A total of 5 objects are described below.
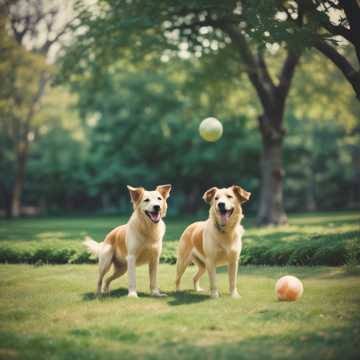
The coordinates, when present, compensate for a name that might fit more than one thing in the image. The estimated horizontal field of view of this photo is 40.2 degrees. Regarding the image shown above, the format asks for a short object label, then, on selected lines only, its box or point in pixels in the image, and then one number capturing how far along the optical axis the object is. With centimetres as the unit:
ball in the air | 1095
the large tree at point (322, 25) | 893
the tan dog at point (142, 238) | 735
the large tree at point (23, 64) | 2622
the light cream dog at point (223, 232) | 698
